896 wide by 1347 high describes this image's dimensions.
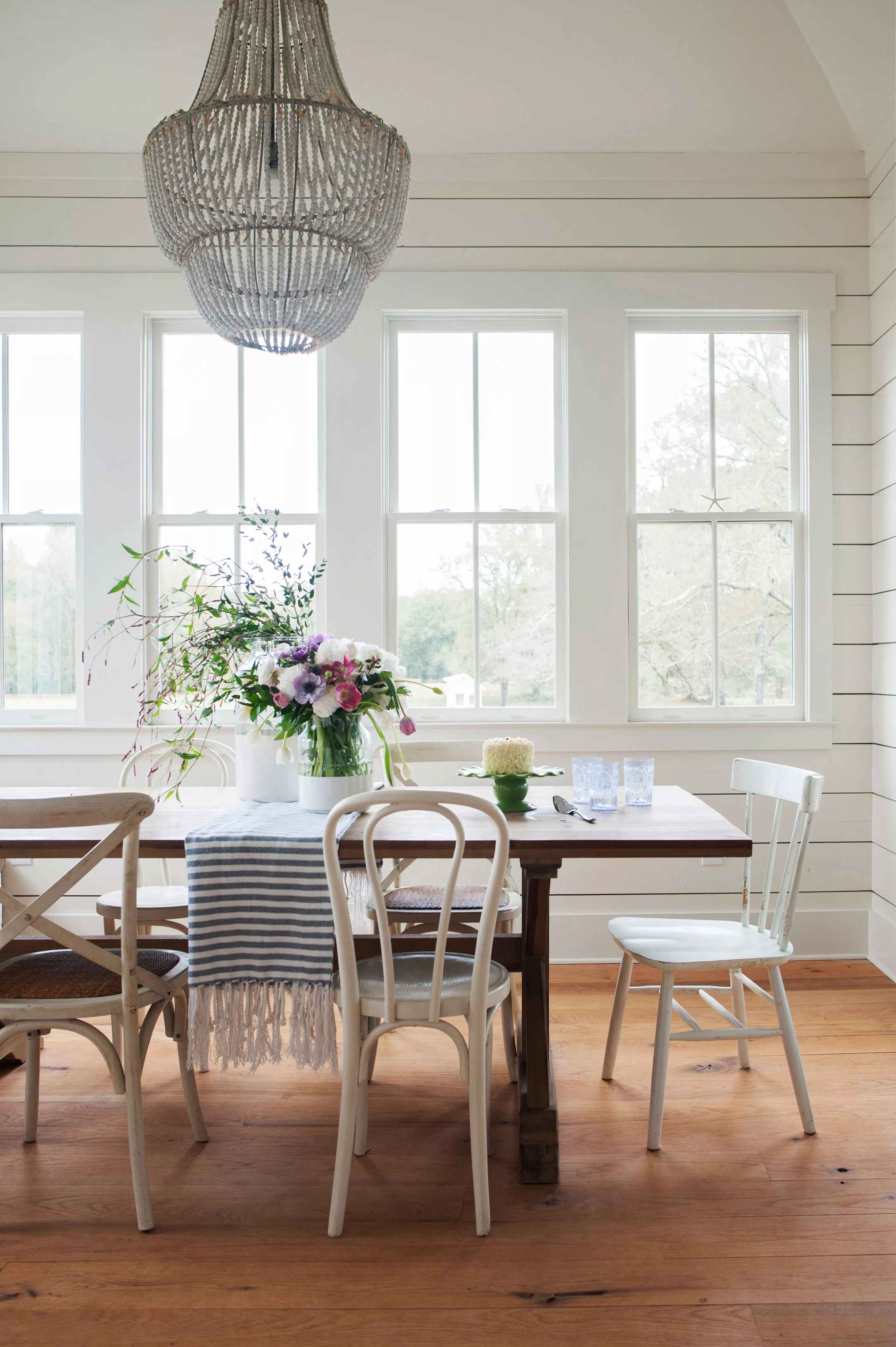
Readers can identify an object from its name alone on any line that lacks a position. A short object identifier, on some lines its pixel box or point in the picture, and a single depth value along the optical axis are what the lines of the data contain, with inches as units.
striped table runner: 75.8
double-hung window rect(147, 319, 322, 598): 137.5
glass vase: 87.2
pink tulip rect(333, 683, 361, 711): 83.1
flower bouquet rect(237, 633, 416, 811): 83.9
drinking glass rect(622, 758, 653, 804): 92.4
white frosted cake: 88.4
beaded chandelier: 72.2
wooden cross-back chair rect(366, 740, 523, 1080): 96.5
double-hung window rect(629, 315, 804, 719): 137.3
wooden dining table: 76.6
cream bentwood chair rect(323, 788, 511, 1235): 66.5
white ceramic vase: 92.5
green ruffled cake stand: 88.8
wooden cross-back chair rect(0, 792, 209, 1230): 66.3
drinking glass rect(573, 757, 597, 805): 91.0
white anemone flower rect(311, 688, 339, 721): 83.7
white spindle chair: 81.5
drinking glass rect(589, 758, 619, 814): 90.1
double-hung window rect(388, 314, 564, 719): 137.5
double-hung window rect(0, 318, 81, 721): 137.9
